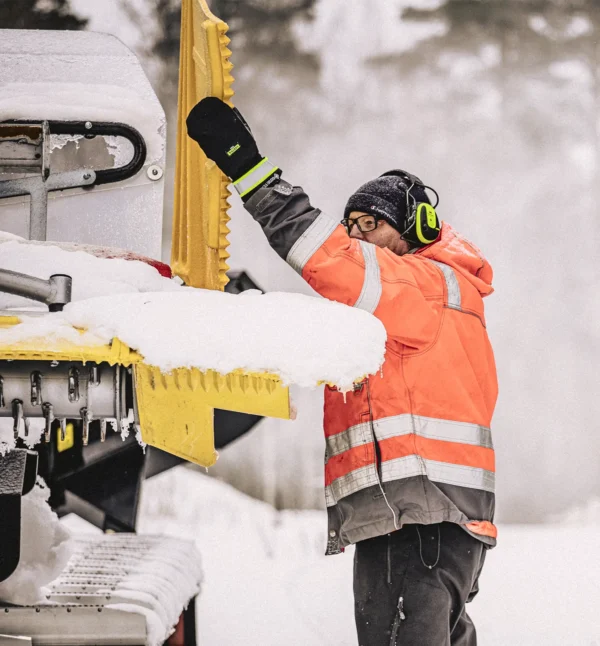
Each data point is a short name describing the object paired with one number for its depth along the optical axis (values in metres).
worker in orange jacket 8.65
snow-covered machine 8.24
